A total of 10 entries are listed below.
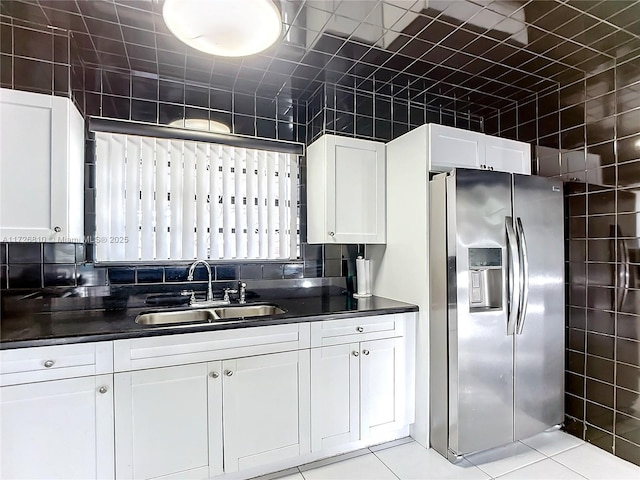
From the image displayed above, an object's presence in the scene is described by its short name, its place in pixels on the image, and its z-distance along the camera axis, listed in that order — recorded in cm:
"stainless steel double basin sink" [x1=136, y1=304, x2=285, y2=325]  214
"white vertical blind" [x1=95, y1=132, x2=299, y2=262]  221
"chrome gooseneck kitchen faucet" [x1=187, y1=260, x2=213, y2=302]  226
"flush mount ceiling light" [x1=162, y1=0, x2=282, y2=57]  134
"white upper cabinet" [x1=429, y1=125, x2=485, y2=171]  219
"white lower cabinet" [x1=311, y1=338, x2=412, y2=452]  201
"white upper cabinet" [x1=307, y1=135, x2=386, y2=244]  242
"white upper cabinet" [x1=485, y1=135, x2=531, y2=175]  241
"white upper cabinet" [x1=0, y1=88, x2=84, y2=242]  170
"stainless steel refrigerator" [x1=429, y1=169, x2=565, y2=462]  202
